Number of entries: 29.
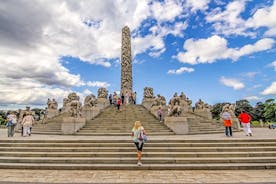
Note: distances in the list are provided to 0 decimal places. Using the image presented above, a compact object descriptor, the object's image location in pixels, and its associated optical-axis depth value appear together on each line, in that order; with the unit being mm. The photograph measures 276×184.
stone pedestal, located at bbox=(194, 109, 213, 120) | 21859
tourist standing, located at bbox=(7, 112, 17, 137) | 12461
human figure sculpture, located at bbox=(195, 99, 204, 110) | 23025
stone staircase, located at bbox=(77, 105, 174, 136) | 14070
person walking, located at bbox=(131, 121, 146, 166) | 7412
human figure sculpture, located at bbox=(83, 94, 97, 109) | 17838
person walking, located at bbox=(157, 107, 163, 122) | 16498
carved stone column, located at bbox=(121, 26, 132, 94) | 33969
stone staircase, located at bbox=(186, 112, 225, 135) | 14936
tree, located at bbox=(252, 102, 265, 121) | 54250
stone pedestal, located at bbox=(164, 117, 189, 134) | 13727
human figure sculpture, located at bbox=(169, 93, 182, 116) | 14266
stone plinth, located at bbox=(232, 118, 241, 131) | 17731
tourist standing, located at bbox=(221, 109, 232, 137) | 11830
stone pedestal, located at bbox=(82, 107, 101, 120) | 16891
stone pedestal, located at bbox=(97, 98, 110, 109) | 22969
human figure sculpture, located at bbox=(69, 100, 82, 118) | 14812
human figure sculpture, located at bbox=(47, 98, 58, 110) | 23469
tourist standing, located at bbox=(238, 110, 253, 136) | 11731
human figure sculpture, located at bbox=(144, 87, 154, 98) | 24283
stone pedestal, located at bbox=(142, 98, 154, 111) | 22766
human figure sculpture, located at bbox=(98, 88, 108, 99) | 24453
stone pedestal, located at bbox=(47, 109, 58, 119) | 22919
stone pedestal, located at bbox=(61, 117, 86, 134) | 14219
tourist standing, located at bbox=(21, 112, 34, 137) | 12802
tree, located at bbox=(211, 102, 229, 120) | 56350
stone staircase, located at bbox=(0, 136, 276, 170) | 7461
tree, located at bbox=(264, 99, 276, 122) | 46947
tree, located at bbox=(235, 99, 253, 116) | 56556
